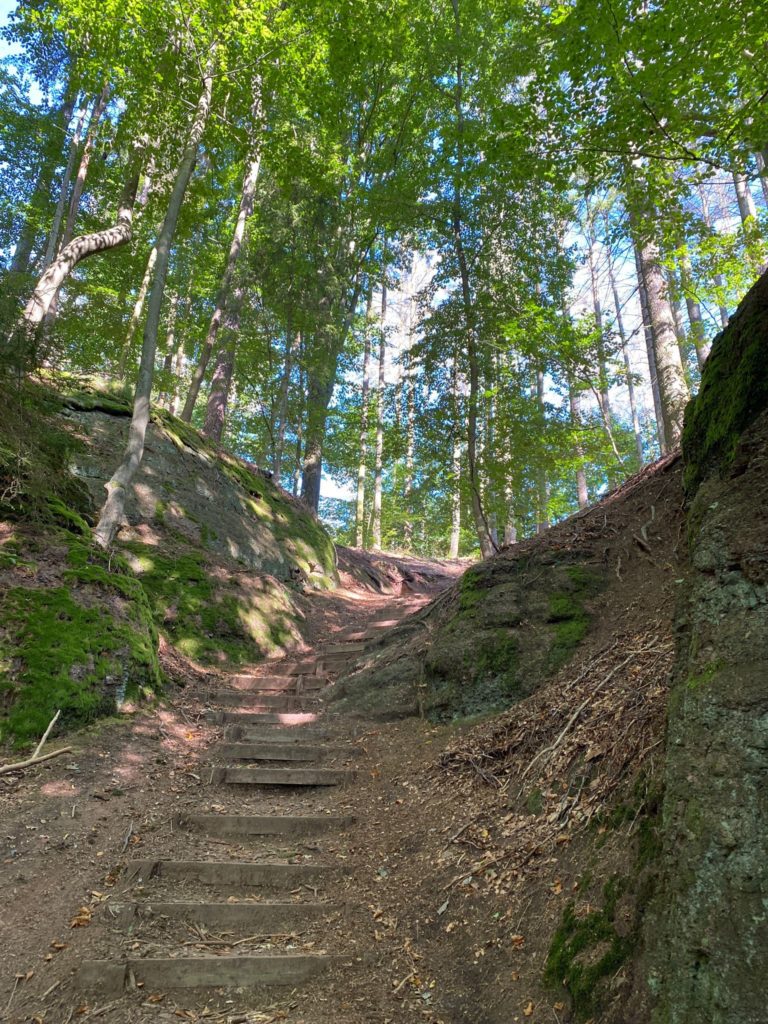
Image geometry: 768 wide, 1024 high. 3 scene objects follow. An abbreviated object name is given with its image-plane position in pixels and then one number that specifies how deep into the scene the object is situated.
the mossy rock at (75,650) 4.75
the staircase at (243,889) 2.89
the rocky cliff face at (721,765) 1.59
